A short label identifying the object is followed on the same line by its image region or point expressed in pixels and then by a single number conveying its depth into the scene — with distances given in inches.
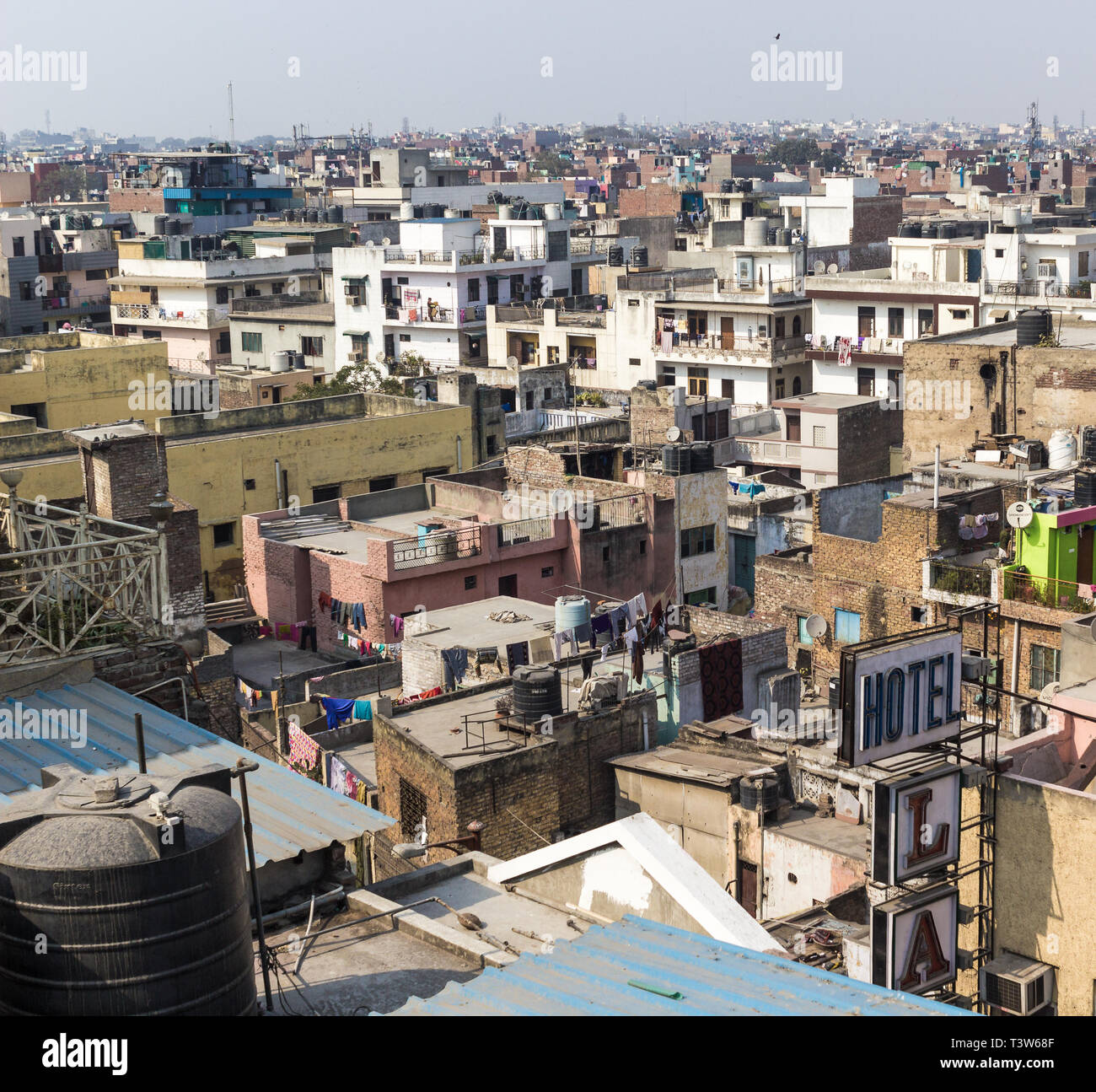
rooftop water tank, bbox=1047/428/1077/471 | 1553.9
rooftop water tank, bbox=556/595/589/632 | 1266.0
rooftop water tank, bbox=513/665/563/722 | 976.3
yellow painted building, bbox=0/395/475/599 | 1656.0
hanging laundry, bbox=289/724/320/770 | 1079.0
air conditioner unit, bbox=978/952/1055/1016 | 649.0
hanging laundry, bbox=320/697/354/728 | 1202.6
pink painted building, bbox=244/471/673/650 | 1460.4
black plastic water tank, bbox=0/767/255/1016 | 378.0
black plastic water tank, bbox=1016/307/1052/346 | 1820.9
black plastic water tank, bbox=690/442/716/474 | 1626.5
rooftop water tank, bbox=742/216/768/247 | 2807.6
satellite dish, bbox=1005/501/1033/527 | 1157.7
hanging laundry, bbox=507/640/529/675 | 1210.6
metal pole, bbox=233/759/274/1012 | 433.4
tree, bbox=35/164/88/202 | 7618.1
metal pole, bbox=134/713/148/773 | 443.2
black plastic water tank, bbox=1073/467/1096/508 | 1269.7
